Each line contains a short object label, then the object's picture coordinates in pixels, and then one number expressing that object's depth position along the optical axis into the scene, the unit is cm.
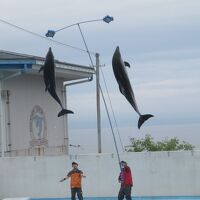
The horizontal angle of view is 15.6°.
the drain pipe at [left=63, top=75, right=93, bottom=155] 2795
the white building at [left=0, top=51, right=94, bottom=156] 2392
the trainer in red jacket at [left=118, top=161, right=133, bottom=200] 2089
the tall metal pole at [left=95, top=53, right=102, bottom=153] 2544
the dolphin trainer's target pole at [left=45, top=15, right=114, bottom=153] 2395
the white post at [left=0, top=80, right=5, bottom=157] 2394
